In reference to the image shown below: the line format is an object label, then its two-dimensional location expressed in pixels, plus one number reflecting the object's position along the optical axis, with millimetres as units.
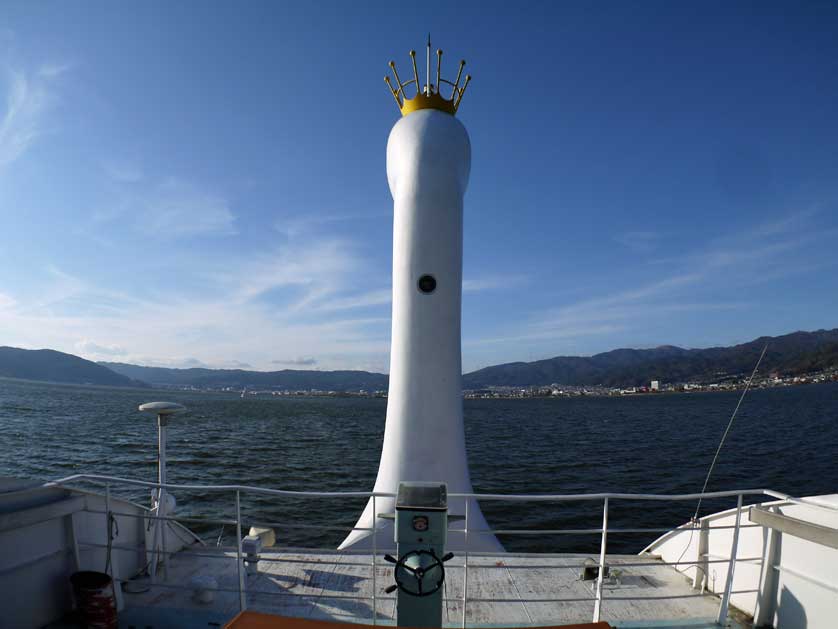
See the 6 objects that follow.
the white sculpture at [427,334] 4625
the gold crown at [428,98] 5203
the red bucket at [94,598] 2838
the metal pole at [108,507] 3182
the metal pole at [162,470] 3858
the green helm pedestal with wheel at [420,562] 2441
